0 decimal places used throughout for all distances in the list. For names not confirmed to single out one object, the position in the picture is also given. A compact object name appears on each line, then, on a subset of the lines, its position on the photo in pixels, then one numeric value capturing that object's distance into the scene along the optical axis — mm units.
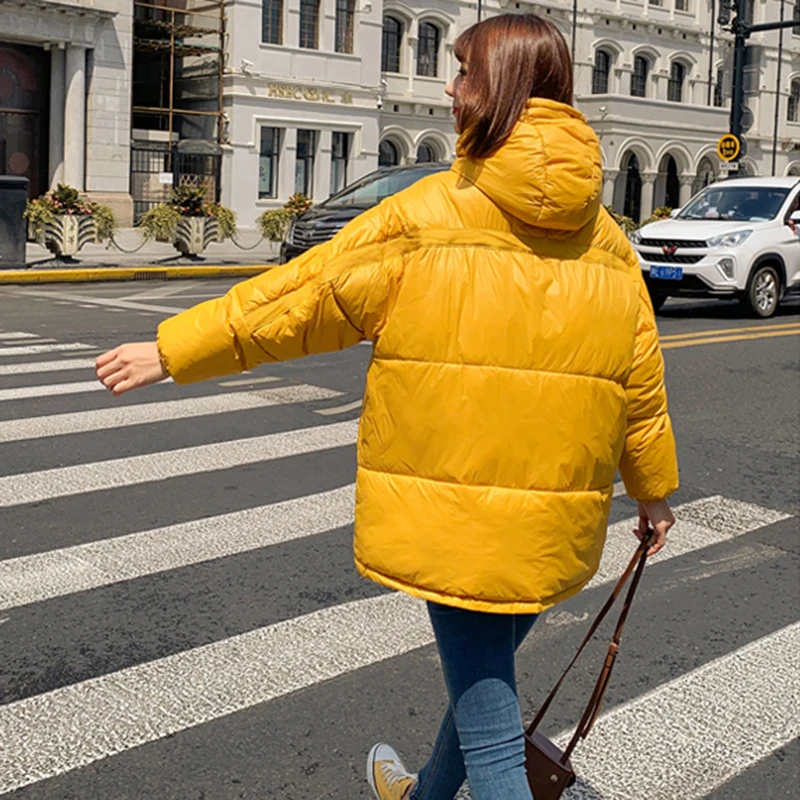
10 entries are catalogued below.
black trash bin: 19312
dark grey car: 17453
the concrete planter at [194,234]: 22422
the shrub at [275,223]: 24250
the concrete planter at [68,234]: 20266
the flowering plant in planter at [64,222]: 20281
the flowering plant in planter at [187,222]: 22109
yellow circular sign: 24266
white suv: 14945
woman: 2361
